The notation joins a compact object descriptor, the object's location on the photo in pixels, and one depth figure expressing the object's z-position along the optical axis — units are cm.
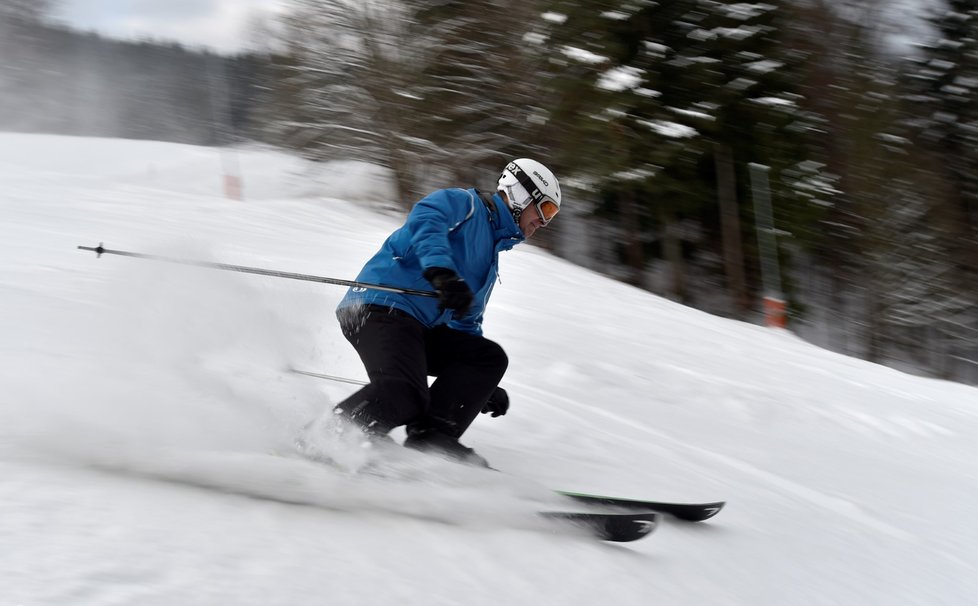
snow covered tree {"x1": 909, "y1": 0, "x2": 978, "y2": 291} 2327
